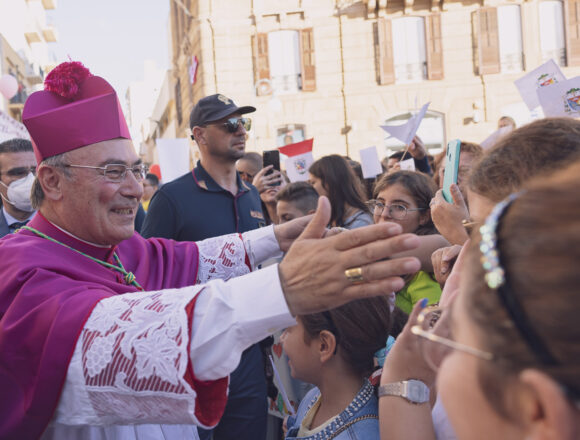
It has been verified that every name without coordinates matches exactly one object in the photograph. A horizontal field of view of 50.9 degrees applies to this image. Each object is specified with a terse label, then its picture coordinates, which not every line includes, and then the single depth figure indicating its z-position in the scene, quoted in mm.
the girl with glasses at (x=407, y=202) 3381
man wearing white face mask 3822
